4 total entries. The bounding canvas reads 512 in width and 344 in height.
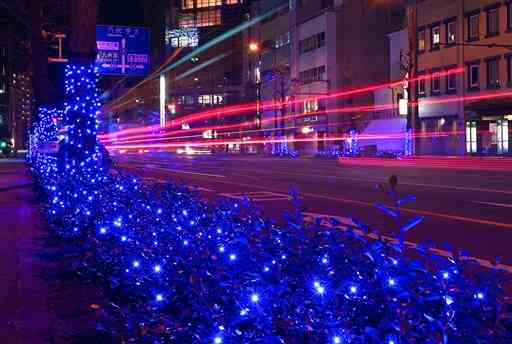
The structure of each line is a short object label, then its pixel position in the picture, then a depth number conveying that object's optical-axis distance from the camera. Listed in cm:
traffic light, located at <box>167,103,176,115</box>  11228
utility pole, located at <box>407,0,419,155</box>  4100
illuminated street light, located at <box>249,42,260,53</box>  8404
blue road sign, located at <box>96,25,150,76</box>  2245
